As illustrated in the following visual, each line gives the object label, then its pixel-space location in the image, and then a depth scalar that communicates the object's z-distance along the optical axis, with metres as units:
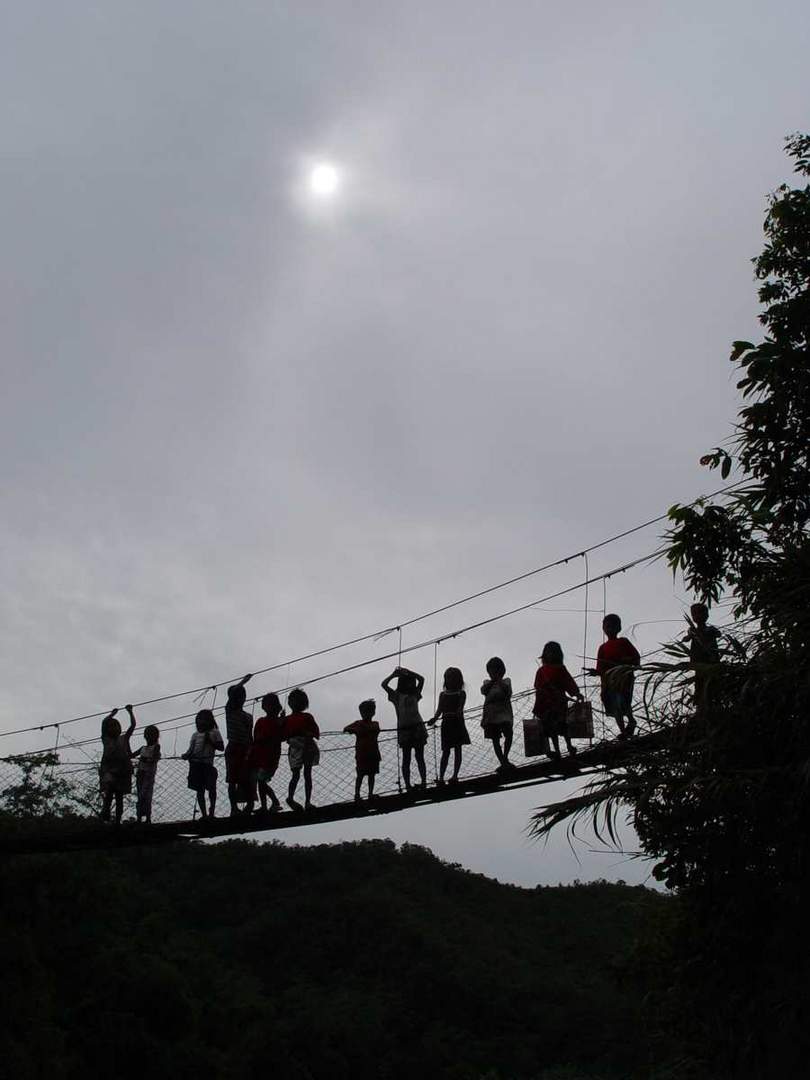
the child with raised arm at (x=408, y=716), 7.51
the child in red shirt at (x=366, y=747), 7.84
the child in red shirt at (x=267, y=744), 8.02
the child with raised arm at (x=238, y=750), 8.15
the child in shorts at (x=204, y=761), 8.48
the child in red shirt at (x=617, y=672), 6.30
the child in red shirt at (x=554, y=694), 6.73
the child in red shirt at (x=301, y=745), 7.93
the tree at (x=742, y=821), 5.44
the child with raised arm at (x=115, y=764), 9.05
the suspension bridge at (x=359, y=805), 6.51
